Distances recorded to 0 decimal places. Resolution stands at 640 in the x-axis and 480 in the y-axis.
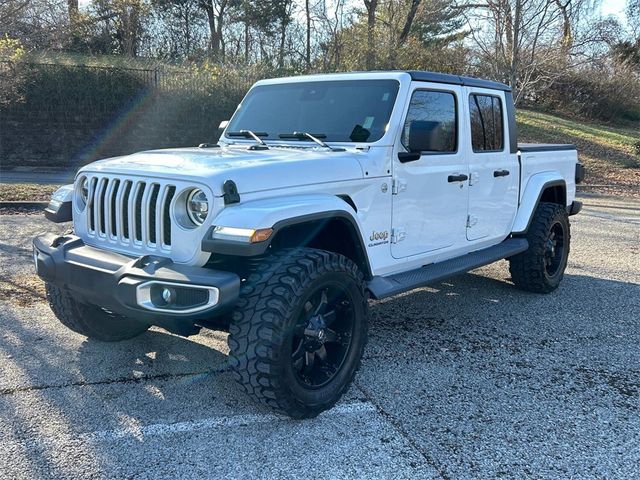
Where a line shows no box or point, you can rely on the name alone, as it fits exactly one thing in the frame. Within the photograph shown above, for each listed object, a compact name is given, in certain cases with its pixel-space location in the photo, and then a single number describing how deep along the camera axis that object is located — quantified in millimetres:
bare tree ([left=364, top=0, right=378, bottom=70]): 21422
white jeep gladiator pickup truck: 3020
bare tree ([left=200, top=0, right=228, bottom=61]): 27188
